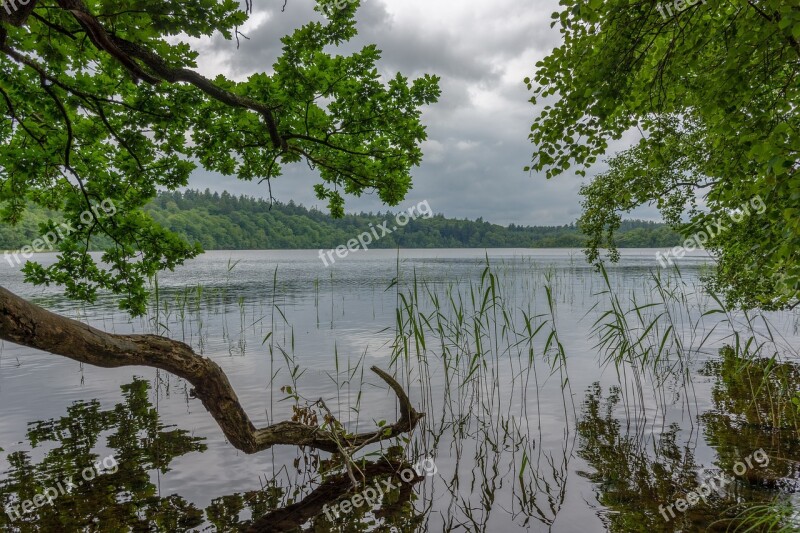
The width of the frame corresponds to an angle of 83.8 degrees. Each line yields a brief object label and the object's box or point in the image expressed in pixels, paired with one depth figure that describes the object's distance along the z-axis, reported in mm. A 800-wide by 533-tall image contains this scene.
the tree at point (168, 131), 5148
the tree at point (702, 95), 2994
